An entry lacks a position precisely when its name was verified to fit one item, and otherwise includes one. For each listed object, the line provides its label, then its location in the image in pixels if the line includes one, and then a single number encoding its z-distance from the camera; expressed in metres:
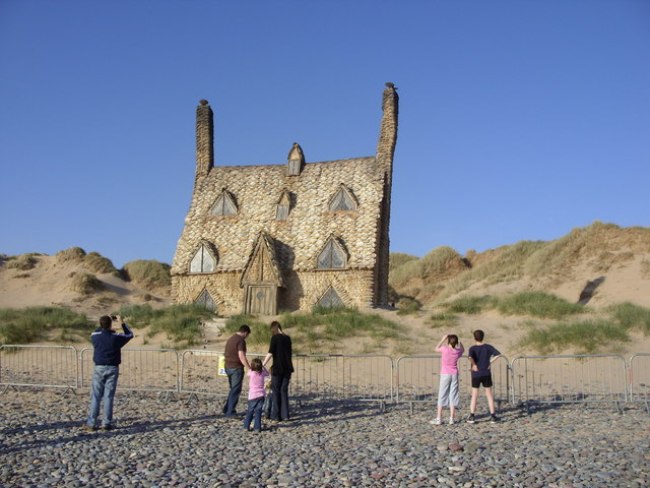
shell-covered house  30.72
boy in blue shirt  12.81
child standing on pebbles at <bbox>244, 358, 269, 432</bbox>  11.69
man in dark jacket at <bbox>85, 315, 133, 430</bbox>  11.76
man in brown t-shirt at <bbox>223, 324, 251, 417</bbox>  13.04
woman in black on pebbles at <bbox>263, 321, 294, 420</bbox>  12.74
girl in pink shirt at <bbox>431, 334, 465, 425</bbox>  12.64
